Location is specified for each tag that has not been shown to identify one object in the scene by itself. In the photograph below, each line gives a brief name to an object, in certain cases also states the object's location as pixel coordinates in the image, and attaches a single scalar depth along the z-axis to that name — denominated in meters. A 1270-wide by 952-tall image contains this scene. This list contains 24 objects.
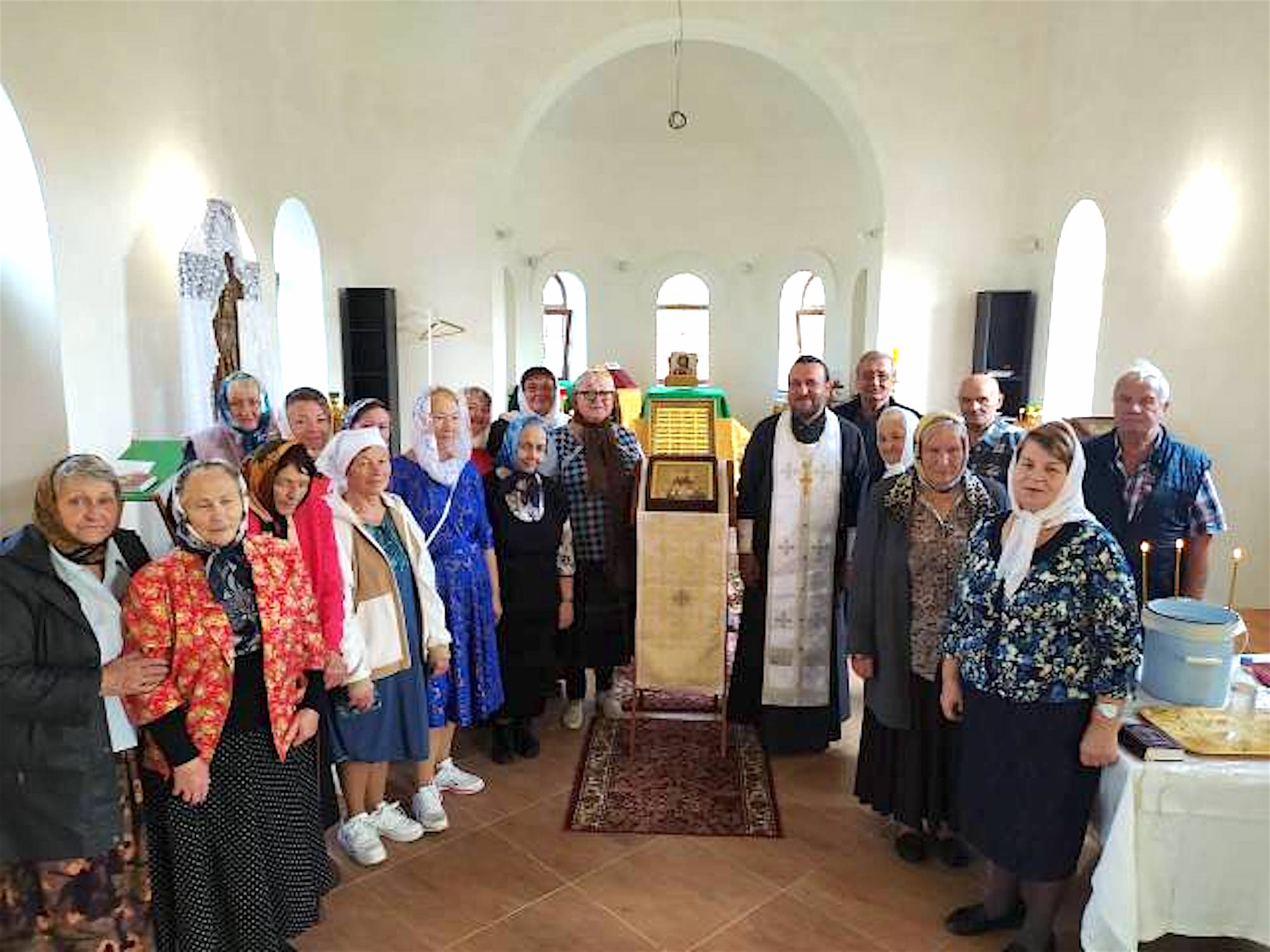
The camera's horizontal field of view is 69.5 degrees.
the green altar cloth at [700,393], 8.80
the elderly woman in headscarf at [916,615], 2.95
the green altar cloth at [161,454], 3.94
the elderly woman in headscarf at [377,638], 2.88
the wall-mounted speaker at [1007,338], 8.38
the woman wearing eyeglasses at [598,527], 4.05
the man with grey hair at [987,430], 3.81
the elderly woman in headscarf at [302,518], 2.51
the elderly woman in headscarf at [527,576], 3.78
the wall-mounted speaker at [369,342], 8.65
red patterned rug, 3.47
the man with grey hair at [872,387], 4.28
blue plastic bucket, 2.41
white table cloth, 2.24
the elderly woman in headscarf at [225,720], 2.18
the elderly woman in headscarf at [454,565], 3.35
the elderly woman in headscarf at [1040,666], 2.31
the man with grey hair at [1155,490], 3.34
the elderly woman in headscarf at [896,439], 3.39
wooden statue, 5.55
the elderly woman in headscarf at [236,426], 3.99
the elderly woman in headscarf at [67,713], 2.06
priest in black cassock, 3.87
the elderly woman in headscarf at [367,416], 3.45
